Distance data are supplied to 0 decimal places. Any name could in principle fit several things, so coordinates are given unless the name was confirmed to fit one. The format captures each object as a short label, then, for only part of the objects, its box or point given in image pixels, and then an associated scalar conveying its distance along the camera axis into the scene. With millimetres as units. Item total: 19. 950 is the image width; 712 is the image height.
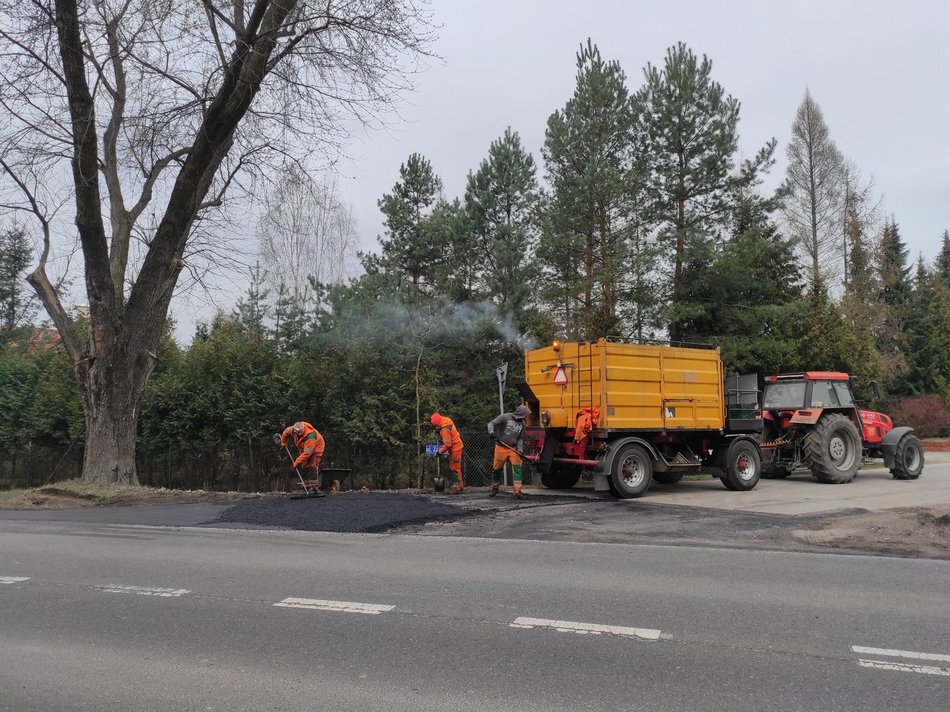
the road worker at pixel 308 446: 13688
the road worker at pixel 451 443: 13852
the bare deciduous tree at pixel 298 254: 27195
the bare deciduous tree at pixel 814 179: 34281
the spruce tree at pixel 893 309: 34062
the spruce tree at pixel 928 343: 38656
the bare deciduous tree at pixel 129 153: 12875
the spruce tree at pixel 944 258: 54769
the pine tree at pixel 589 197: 19891
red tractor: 15500
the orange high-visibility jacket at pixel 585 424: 12664
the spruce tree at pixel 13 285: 33375
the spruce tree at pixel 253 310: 25641
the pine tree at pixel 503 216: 21062
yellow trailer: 12695
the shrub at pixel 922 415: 30359
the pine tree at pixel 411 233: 22672
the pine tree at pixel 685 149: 20625
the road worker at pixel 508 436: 12969
